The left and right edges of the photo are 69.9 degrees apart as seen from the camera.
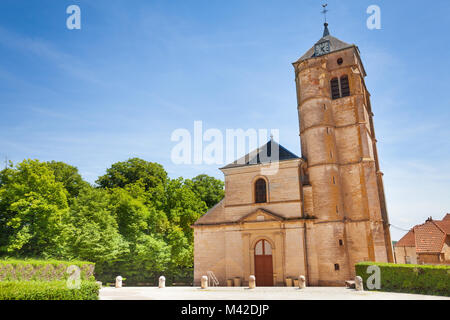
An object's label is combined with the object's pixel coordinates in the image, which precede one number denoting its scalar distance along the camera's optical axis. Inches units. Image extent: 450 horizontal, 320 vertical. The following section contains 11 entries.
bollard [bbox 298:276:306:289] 802.2
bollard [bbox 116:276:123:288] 953.7
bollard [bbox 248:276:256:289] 814.5
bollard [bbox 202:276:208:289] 848.9
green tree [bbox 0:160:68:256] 1005.4
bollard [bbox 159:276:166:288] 928.8
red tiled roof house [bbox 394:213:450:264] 1250.6
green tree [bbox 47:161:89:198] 1523.1
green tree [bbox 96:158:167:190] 1763.0
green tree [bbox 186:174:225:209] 1694.4
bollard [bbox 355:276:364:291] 711.7
